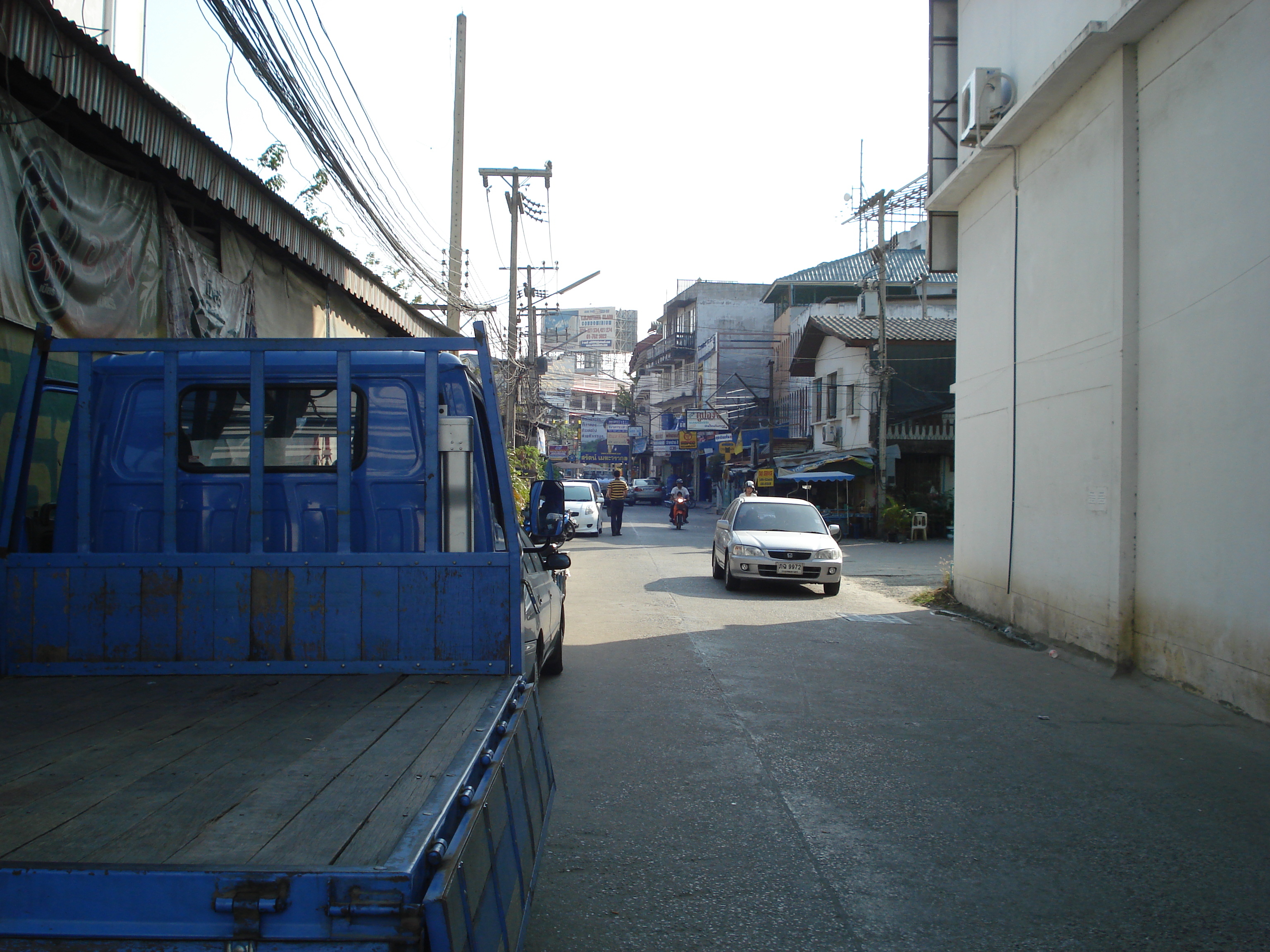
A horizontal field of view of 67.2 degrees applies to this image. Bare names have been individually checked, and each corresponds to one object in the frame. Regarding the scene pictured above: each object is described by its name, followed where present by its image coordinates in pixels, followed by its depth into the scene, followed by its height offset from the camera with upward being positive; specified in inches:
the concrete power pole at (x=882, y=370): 988.6 +125.1
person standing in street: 1063.6 -21.8
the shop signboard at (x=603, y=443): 2632.9 +113.3
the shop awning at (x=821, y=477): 1122.7 +7.1
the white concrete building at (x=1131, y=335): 269.7 +53.1
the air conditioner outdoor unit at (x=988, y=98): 427.2 +173.7
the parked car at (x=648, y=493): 2134.6 -26.6
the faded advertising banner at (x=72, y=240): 223.1 +61.9
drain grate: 455.8 -65.6
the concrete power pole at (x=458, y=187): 627.8 +200.4
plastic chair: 1056.2 -43.9
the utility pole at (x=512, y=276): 987.9 +213.2
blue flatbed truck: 68.9 -27.5
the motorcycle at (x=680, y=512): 1269.7 -40.7
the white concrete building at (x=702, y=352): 2022.6 +298.2
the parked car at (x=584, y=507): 1021.8 -28.9
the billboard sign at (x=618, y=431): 2605.8 +135.2
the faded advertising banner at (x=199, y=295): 305.0 +62.9
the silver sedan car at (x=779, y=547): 543.5 -37.0
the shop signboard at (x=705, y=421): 1779.0 +113.6
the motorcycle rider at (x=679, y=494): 1282.0 -17.2
